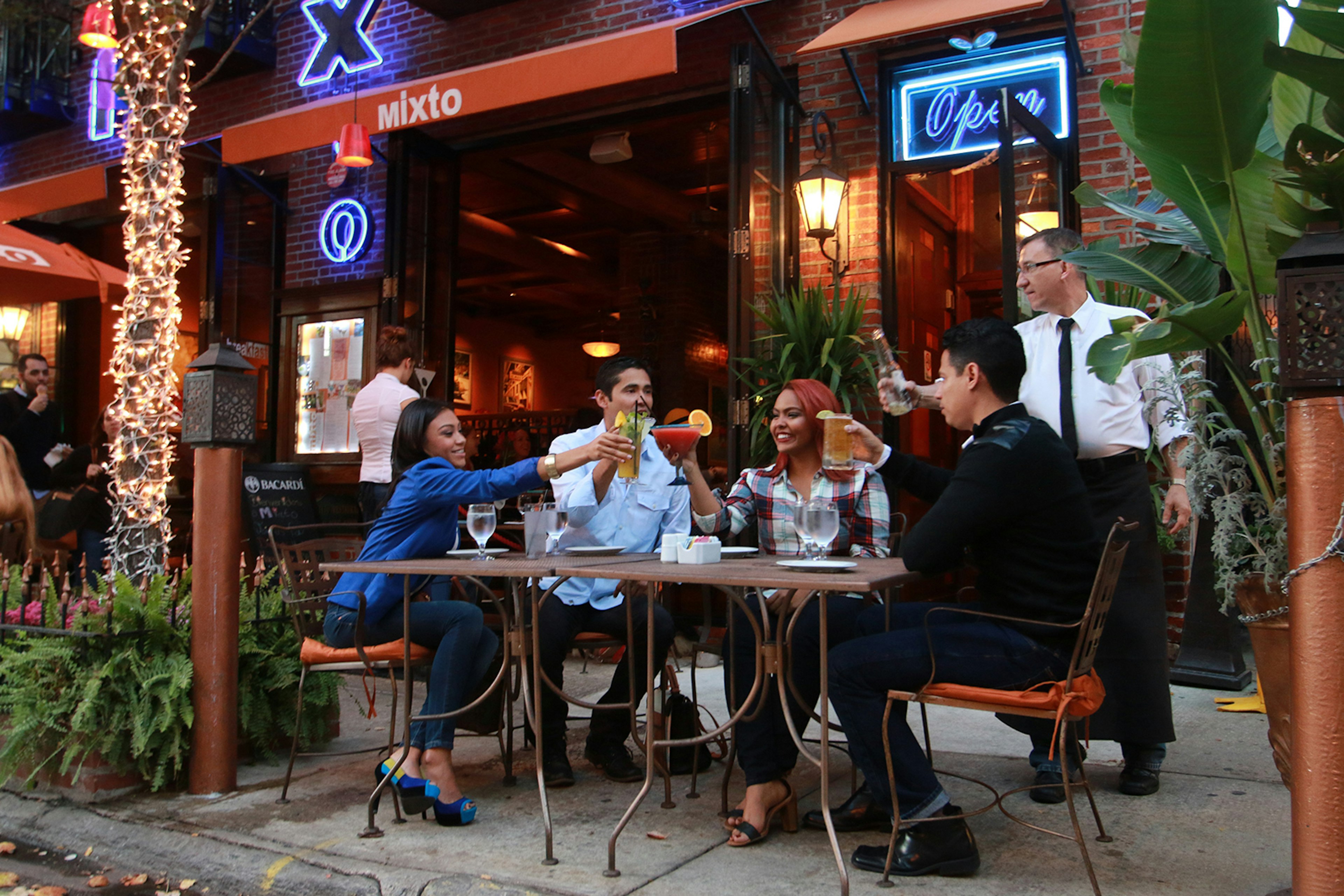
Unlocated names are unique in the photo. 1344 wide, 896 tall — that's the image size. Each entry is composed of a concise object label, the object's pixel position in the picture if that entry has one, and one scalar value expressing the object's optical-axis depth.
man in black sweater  2.55
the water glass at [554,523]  3.39
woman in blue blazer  3.10
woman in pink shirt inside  5.83
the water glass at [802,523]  2.69
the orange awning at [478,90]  5.63
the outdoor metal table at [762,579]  2.37
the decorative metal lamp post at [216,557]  3.46
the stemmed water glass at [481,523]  3.23
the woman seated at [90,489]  6.16
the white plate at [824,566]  2.61
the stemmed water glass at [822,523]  2.66
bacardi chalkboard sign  7.24
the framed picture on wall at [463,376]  15.55
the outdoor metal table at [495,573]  2.80
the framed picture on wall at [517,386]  16.77
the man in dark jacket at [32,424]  7.08
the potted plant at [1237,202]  2.15
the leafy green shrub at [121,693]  3.40
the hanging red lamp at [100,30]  5.68
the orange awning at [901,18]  5.02
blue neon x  8.03
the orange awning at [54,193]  8.05
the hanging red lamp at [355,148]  6.54
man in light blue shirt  3.54
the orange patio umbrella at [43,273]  6.08
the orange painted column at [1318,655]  1.96
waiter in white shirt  3.29
